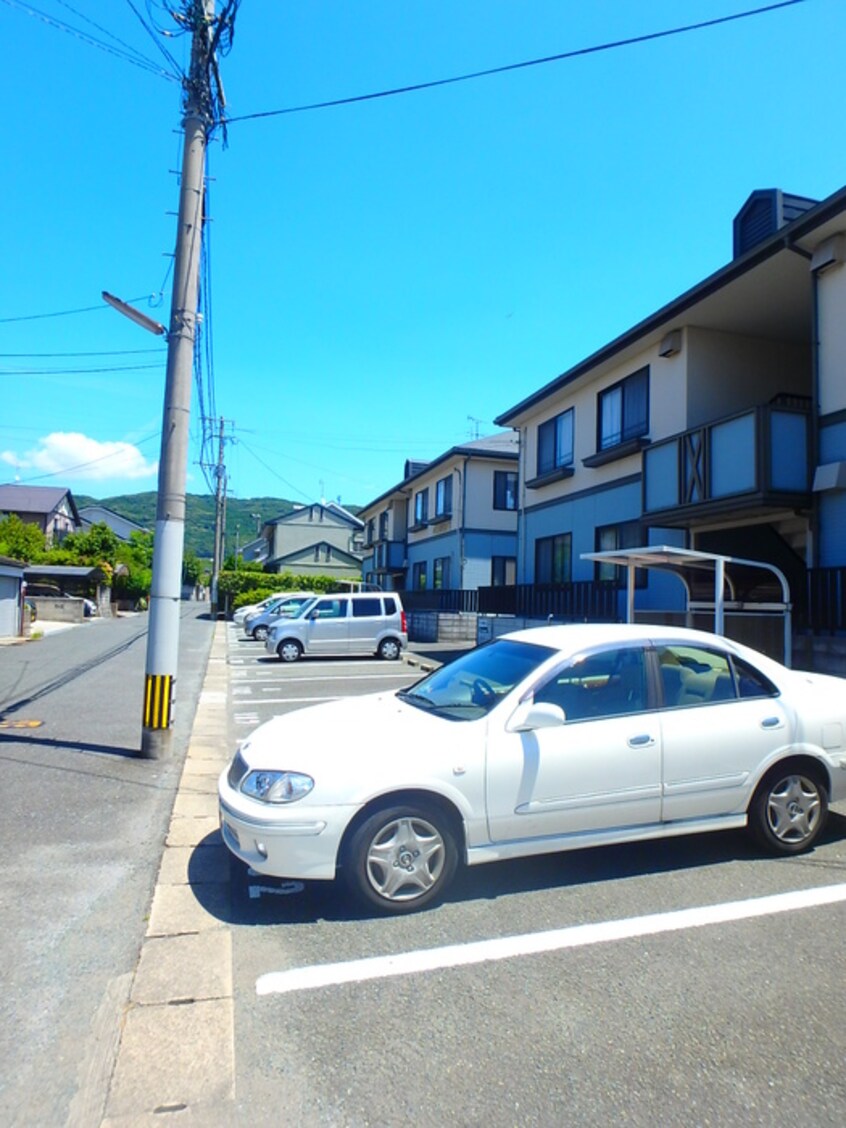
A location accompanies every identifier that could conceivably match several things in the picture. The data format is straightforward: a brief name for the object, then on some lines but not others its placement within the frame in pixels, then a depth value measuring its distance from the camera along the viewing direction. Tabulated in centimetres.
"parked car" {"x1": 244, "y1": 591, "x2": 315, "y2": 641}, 2689
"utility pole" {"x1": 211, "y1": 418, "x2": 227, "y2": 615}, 4297
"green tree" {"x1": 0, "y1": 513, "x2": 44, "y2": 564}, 4362
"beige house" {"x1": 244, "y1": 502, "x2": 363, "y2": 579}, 6719
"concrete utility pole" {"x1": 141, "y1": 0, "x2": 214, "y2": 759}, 718
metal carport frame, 893
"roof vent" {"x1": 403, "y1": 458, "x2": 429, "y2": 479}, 3699
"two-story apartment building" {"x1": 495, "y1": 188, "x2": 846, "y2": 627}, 1059
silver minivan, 1956
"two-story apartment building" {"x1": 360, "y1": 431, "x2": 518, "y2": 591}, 2708
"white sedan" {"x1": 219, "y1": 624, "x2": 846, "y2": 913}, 395
